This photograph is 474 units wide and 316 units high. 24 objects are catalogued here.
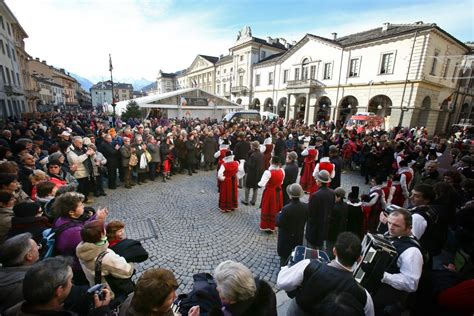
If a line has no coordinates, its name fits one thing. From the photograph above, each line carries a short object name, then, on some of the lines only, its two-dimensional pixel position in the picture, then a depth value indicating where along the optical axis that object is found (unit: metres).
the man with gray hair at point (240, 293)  1.65
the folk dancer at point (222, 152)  7.40
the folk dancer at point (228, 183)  6.11
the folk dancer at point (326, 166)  6.52
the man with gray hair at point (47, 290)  1.49
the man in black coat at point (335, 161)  6.68
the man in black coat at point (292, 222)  3.86
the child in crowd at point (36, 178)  3.90
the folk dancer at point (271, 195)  5.15
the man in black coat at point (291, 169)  5.84
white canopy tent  19.24
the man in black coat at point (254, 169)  6.45
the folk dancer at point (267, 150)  9.26
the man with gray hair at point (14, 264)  1.76
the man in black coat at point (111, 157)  7.19
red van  18.61
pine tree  20.03
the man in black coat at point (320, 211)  4.02
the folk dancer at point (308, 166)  7.89
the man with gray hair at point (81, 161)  6.03
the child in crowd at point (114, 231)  2.51
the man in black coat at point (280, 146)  10.09
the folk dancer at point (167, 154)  8.51
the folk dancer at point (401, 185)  5.41
